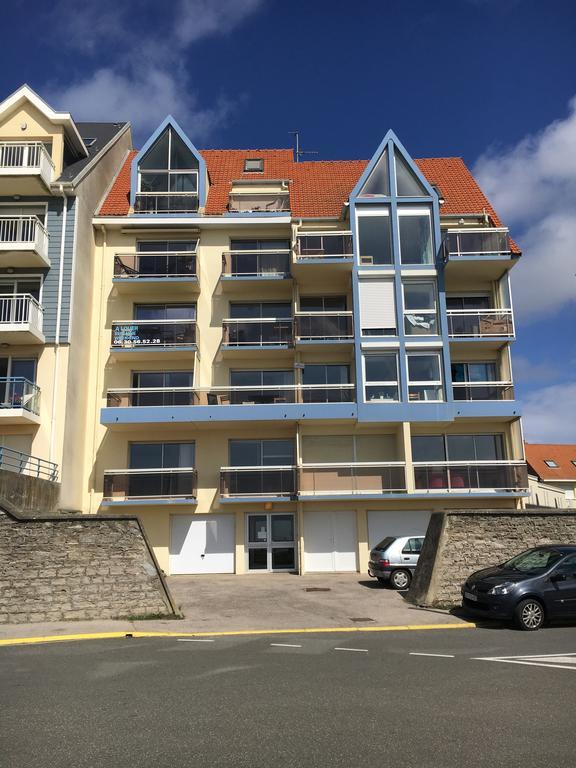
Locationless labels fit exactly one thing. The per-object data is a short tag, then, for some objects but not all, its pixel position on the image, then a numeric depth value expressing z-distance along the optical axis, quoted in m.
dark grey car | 11.60
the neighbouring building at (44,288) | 21.34
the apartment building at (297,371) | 22.89
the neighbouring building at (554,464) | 51.56
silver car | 17.72
